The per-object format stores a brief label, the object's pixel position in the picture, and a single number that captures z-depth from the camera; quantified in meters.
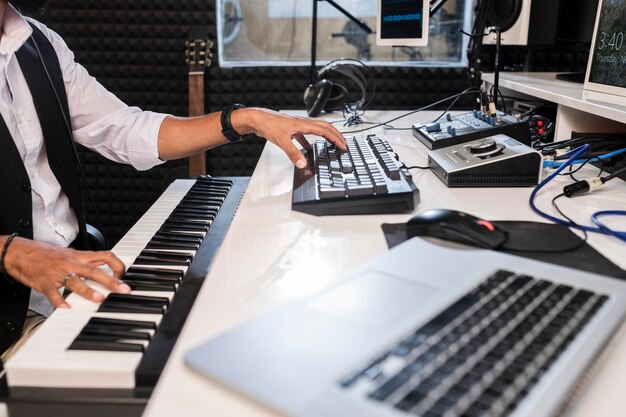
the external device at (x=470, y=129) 1.35
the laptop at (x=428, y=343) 0.44
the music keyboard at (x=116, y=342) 0.62
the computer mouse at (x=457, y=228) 0.79
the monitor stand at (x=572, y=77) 1.90
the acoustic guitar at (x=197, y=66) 2.77
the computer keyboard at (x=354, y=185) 0.99
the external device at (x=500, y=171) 1.17
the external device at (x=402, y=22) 2.00
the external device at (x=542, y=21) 2.02
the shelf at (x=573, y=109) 1.31
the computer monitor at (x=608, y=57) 1.43
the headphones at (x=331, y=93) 2.05
